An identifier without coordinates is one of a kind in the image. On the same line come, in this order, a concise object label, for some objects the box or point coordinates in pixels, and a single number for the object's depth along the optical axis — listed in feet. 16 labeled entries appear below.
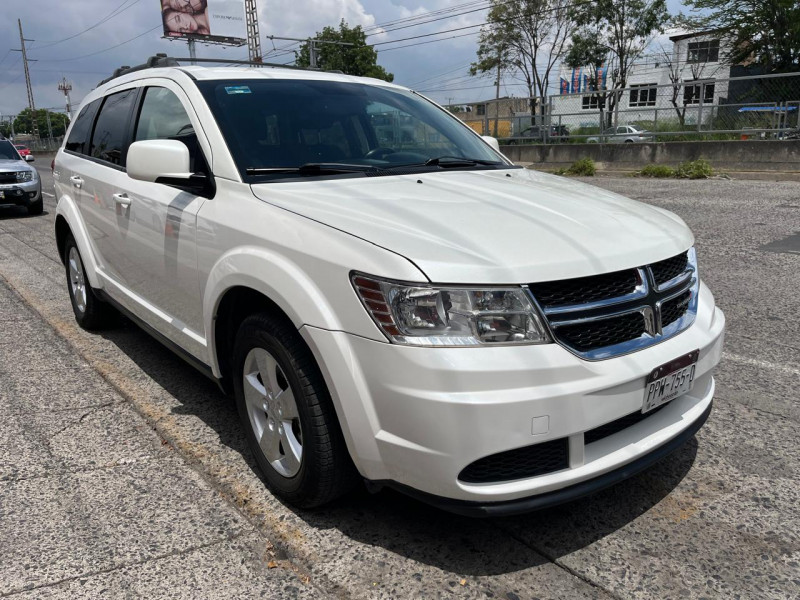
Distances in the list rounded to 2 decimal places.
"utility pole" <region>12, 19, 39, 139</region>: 228.43
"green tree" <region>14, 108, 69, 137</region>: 386.28
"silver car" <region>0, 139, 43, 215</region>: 42.47
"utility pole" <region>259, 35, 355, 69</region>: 115.05
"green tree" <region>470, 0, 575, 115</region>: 125.18
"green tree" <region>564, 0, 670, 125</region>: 118.73
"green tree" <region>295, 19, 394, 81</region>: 146.41
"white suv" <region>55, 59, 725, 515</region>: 6.84
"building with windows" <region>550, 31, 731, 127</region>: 53.83
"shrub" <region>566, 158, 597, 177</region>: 57.36
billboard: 177.47
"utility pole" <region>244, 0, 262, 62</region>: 137.08
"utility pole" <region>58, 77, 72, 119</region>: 263.64
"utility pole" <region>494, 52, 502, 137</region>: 70.60
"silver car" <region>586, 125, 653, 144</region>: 59.21
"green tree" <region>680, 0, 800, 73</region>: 92.99
